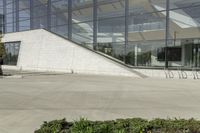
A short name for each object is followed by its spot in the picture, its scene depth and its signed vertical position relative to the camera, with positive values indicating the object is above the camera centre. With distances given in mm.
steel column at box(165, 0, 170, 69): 15085 +2710
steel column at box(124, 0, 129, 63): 16839 +4592
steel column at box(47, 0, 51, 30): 22206 +6546
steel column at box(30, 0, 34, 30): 23972 +7064
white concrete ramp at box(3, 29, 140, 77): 17224 +1104
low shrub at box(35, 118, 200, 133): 3097 -1089
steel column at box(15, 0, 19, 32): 25711 +7531
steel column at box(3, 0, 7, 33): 27308 +7120
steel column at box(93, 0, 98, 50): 18349 +4610
